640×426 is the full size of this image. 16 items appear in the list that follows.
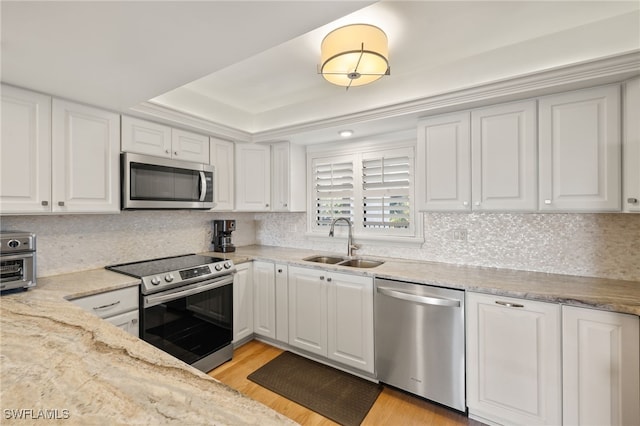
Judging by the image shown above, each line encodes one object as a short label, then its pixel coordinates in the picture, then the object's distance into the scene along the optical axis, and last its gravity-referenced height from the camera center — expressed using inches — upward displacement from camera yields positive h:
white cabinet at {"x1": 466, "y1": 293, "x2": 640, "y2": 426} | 59.5 -34.5
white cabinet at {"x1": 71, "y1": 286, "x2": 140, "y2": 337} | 72.1 -24.2
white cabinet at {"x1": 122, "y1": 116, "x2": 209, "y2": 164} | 91.7 +25.2
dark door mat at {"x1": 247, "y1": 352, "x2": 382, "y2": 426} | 81.0 -54.7
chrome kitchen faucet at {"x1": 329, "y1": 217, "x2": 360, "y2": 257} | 117.1 -12.3
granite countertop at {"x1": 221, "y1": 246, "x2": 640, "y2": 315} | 62.3 -18.3
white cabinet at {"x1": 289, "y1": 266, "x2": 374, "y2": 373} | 92.5 -35.3
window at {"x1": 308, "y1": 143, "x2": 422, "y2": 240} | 111.3 +9.0
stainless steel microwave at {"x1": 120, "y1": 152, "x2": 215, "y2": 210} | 89.7 +10.3
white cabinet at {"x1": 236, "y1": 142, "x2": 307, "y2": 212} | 127.2 +16.2
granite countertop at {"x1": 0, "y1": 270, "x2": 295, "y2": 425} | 27.3 -19.1
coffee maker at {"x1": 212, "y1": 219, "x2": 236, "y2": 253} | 128.6 -9.5
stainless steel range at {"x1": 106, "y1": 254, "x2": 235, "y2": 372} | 83.4 -29.5
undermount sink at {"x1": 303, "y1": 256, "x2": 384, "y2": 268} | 110.6 -19.4
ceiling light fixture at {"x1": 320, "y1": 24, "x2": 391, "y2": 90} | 65.3 +37.1
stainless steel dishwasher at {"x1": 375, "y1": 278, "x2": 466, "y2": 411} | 76.8 -36.2
